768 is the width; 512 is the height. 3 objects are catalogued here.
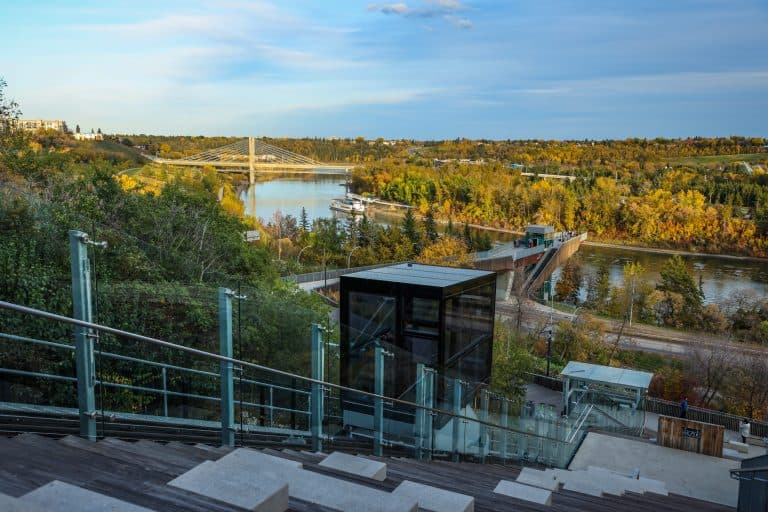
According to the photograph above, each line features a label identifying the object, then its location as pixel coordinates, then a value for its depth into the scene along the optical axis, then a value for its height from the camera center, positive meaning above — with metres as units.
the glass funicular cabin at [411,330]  5.55 -1.89
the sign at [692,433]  13.88 -6.00
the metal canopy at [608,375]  17.33 -6.05
